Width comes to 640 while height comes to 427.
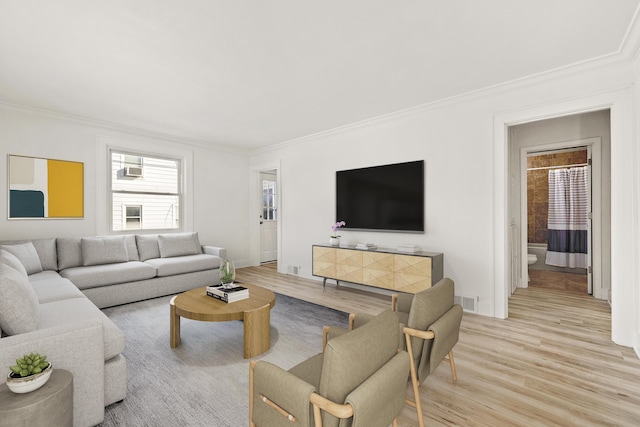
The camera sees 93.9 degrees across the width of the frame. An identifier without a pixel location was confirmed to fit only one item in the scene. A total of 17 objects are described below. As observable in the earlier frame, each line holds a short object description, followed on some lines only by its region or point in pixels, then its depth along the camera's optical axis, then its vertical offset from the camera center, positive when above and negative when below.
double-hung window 4.86 +0.38
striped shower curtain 5.72 -0.13
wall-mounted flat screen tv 4.01 +0.22
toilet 5.82 -0.93
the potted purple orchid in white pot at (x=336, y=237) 4.66 -0.38
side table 1.25 -0.83
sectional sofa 1.63 -0.72
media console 3.50 -0.72
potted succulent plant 1.32 -0.73
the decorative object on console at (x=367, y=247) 4.21 -0.49
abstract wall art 3.95 +0.36
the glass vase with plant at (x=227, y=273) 2.88 -0.58
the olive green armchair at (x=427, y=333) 1.65 -0.67
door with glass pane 7.03 -0.17
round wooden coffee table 2.47 -0.85
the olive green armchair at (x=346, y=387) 1.09 -0.68
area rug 1.80 -1.20
